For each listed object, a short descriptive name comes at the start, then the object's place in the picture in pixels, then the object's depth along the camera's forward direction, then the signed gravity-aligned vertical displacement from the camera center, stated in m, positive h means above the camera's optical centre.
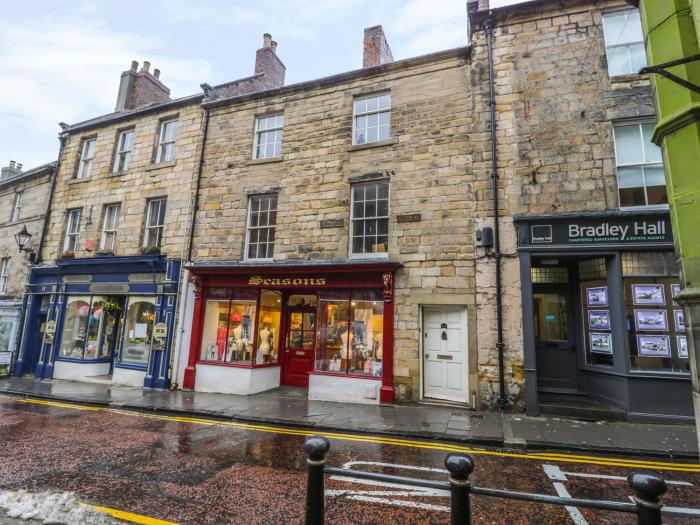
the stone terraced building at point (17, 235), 15.39 +3.77
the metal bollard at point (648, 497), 1.96 -0.86
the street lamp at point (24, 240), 14.25 +3.23
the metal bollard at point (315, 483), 2.75 -1.16
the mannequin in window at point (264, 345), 11.18 -0.56
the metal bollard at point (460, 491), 2.38 -1.03
